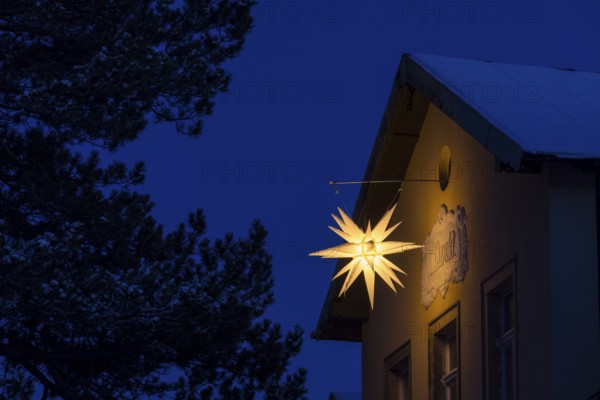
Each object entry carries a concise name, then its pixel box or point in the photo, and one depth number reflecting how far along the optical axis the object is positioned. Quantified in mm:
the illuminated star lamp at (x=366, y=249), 12531
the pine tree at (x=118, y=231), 17016
